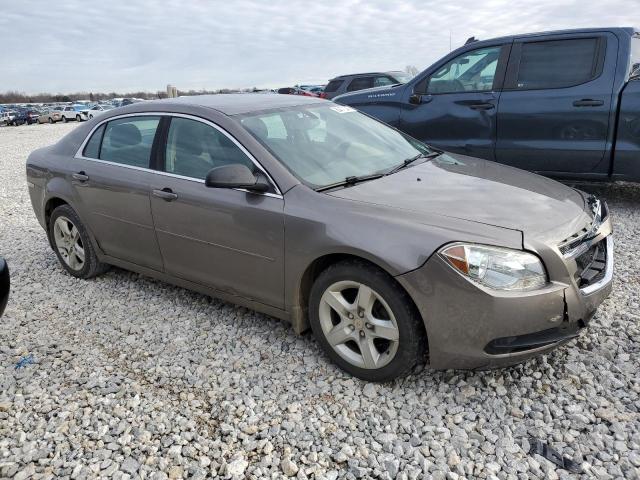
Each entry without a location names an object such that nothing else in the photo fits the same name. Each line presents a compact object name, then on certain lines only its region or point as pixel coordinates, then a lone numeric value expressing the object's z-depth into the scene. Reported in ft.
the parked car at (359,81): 42.63
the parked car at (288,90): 70.91
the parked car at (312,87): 96.01
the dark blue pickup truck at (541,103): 17.37
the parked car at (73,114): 131.34
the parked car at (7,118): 129.90
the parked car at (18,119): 130.11
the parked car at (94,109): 134.82
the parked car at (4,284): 7.93
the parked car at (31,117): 131.95
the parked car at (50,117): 130.93
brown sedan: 8.02
